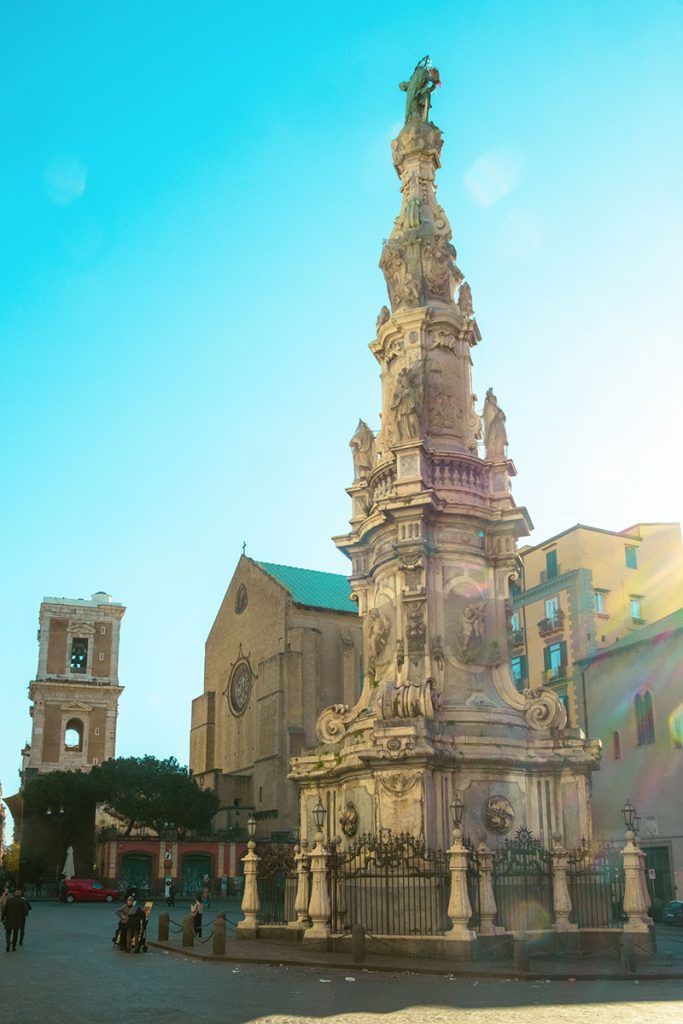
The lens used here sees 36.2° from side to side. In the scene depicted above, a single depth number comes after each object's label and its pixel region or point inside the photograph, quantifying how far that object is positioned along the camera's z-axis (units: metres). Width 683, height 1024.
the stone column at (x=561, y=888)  20.58
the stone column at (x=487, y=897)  19.36
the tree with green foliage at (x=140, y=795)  59.59
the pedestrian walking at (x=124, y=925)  22.64
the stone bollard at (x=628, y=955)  17.47
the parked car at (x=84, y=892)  51.12
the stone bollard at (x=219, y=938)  19.75
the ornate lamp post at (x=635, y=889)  19.95
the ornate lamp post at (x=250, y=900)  22.89
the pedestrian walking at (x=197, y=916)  24.98
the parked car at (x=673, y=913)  33.56
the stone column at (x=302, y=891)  21.52
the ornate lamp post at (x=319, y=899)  20.16
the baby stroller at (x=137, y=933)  22.34
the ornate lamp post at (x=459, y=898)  18.55
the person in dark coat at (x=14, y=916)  23.08
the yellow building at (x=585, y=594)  50.66
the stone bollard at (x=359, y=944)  18.14
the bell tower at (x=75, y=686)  80.44
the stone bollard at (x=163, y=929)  24.16
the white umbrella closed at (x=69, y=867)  57.81
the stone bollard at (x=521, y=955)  16.98
